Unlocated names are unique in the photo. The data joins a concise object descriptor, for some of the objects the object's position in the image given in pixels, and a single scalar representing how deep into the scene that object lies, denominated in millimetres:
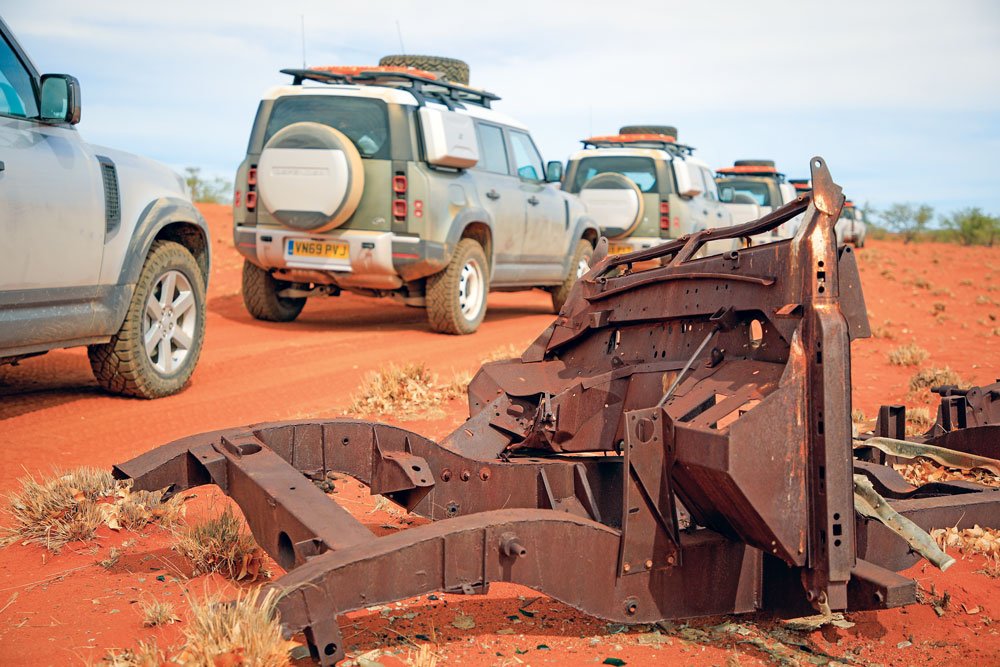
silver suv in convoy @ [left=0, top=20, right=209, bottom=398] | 5902
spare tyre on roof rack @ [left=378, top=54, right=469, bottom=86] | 14366
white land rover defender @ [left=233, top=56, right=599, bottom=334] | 10461
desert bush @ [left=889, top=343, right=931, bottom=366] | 10117
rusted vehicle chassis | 2781
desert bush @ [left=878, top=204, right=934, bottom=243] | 55469
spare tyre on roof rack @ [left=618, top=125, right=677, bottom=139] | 22578
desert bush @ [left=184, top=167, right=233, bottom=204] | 31562
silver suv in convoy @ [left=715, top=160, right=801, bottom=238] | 25605
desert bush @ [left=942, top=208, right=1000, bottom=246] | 46062
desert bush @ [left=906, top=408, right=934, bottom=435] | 6766
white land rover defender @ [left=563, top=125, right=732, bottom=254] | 16188
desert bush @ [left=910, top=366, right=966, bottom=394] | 8471
